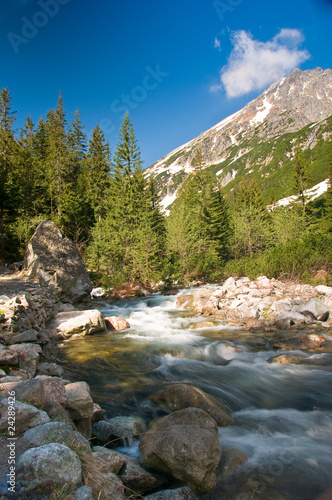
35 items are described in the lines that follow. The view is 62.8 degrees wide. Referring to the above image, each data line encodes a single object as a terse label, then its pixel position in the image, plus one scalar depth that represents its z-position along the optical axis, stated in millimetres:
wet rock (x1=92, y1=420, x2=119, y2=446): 3994
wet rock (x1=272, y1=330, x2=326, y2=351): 8367
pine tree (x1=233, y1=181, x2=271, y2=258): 32469
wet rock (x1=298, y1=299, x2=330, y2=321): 10578
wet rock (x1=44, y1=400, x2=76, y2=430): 3229
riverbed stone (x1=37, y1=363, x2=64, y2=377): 5598
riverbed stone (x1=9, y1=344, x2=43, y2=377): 4996
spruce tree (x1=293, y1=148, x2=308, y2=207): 44125
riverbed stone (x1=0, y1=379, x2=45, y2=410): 3128
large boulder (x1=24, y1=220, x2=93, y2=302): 13492
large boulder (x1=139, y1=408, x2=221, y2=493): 3240
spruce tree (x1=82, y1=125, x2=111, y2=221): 31438
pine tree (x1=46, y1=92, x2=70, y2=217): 28125
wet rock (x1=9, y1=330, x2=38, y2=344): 6445
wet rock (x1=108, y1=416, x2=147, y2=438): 4199
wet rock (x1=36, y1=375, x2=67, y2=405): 3708
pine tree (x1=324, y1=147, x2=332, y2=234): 37812
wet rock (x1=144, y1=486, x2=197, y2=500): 2928
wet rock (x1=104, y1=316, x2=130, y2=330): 11266
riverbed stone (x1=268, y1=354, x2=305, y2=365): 7562
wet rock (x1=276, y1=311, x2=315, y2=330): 10344
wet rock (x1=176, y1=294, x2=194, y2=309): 15508
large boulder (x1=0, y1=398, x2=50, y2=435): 2641
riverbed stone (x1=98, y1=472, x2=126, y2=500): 2298
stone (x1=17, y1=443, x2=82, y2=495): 1992
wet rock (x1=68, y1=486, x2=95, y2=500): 1999
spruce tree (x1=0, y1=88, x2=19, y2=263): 18812
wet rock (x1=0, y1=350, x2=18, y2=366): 4520
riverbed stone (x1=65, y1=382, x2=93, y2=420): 3816
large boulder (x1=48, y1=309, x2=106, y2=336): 9836
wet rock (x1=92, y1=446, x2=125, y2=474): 3003
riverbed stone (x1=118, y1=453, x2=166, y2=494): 3113
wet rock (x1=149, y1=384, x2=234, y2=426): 4758
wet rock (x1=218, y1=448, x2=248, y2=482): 3586
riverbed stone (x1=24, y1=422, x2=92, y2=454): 2459
